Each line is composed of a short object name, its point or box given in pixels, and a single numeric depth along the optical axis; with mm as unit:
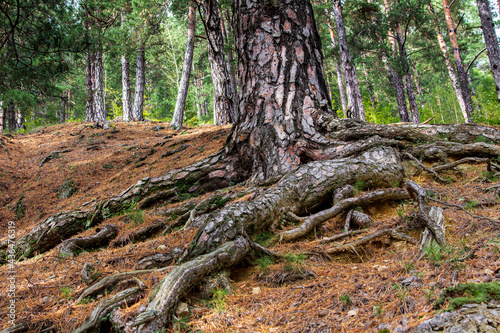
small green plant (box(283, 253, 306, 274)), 2312
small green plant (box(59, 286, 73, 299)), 2365
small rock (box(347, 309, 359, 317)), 1565
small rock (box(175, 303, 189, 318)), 1910
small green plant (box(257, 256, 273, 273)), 2426
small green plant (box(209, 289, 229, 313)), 1943
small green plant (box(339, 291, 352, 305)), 1674
